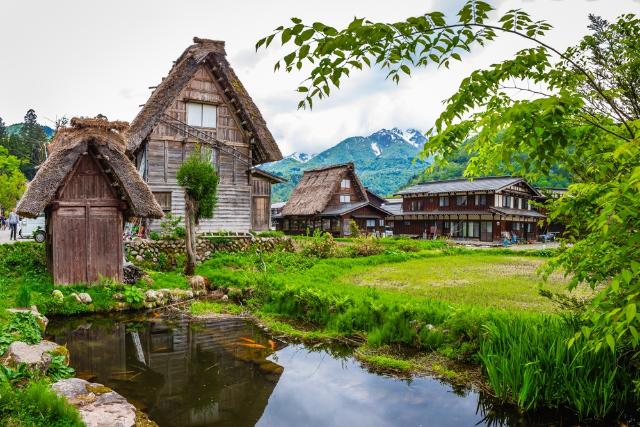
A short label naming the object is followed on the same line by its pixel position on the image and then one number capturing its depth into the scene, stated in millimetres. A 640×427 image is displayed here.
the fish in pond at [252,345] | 8711
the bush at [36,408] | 4324
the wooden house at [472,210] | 39094
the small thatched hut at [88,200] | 12188
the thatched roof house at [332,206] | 39562
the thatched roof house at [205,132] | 20406
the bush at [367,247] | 22953
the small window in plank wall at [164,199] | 20734
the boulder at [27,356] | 5699
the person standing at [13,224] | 23978
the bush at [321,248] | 21438
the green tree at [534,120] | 2453
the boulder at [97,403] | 4871
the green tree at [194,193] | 15773
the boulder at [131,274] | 13656
